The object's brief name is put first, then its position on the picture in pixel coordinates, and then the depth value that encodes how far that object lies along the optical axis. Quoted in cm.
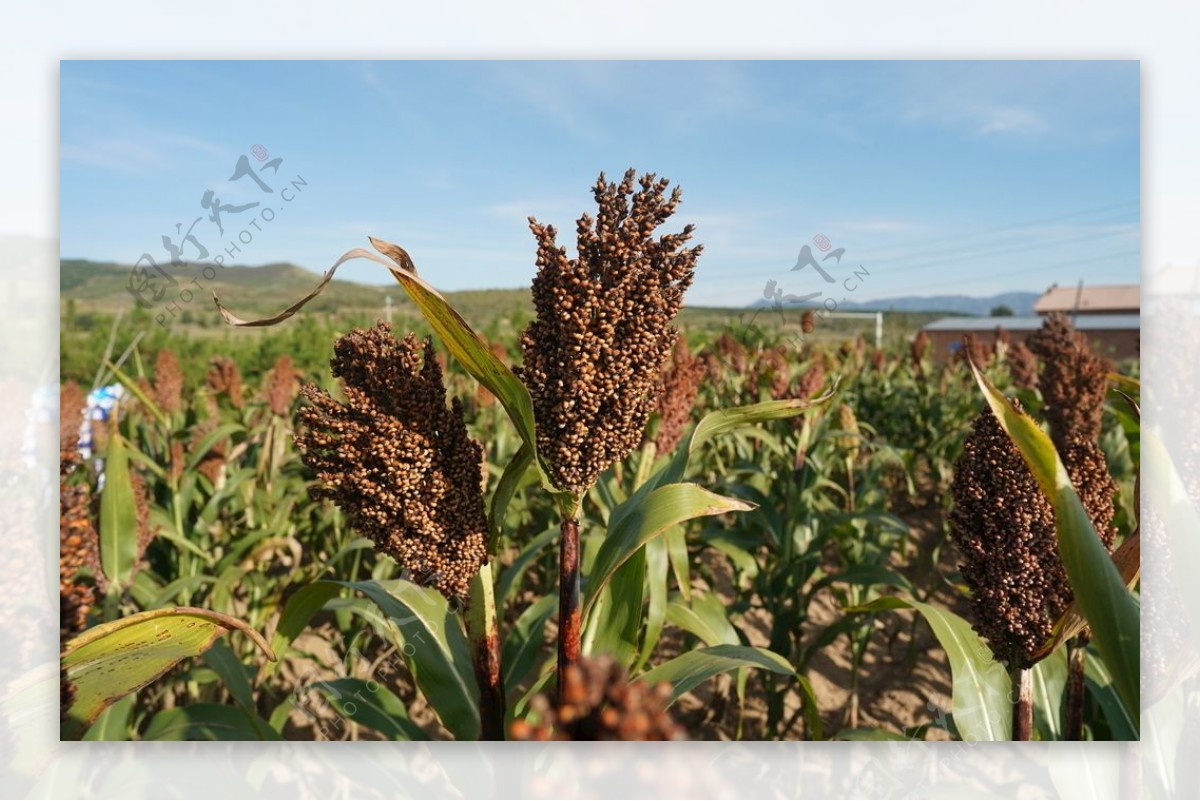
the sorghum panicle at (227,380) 389
